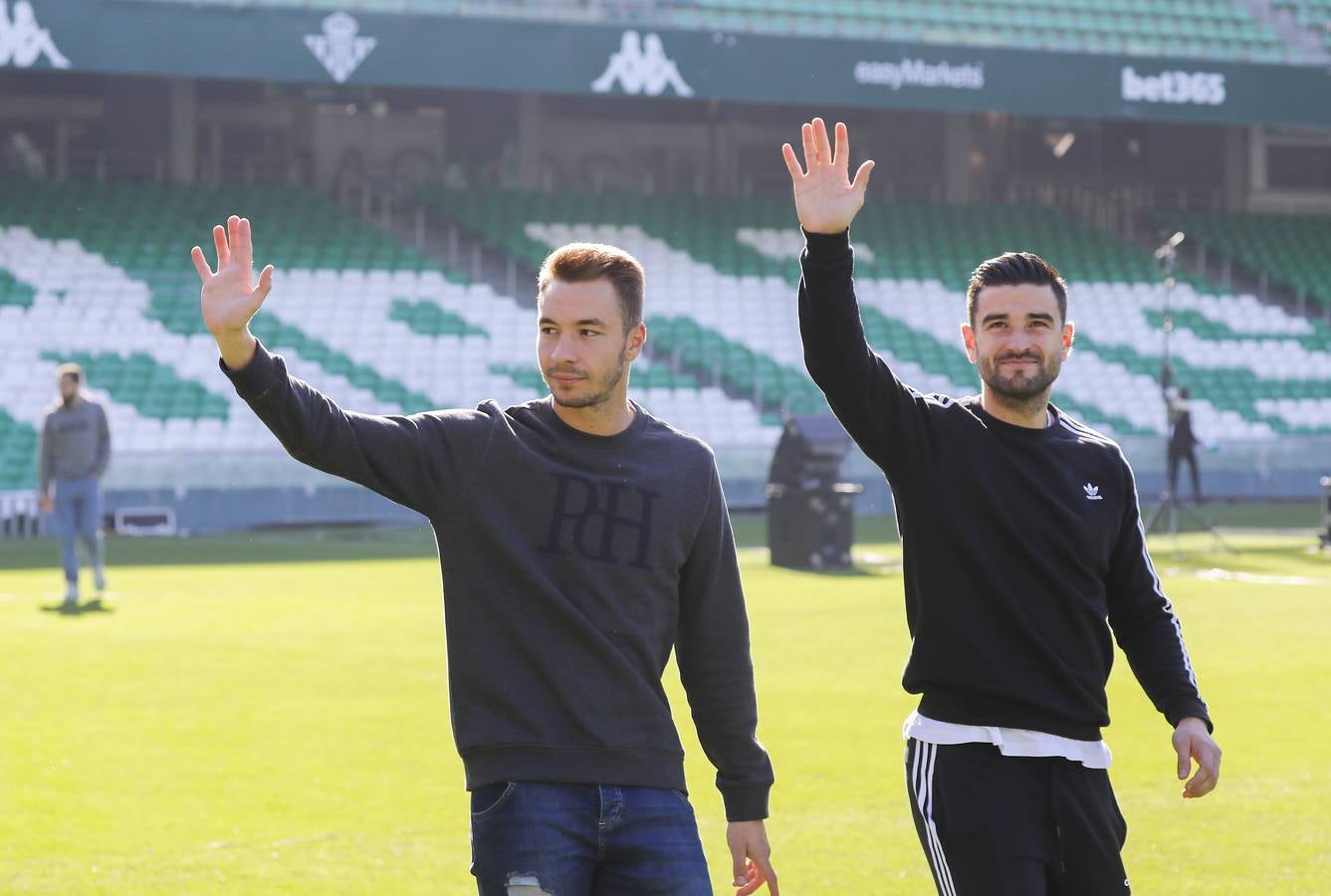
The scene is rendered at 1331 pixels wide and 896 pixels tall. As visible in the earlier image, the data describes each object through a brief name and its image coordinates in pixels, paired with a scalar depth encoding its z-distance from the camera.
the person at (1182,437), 50.78
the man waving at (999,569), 8.00
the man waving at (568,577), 7.18
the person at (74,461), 30.75
